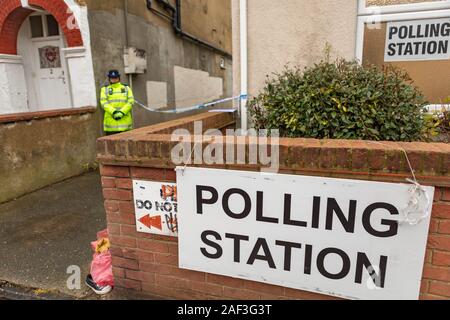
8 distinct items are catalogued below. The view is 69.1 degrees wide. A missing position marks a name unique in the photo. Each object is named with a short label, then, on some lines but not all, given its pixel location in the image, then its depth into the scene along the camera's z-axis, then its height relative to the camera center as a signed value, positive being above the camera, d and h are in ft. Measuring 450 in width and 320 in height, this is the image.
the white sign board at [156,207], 7.00 -2.44
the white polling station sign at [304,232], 5.73 -2.64
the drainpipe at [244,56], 11.98 +1.29
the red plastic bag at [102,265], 8.43 -4.44
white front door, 22.09 +1.25
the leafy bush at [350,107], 7.68 -0.41
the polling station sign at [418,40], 10.85 +1.62
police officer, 18.33 -0.50
